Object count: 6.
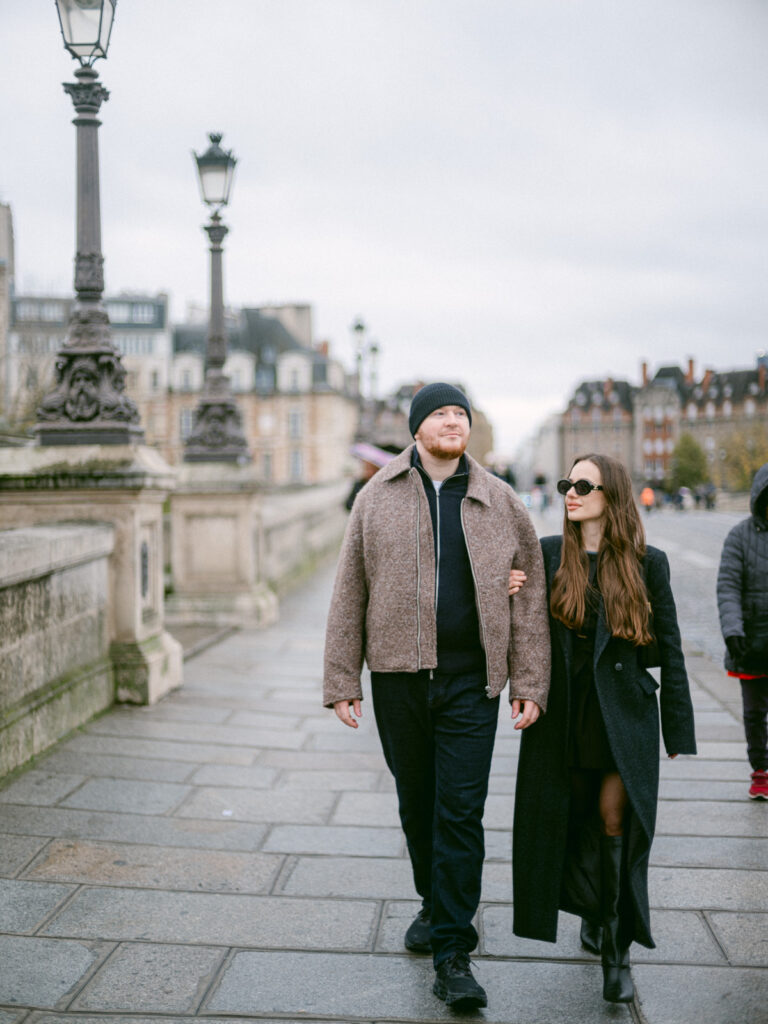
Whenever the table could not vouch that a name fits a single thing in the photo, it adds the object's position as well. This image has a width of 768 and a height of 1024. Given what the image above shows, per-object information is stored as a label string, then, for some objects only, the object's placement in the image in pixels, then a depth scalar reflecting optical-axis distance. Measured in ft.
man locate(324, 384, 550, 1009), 11.16
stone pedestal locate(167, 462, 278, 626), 38.04
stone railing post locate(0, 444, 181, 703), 23.15
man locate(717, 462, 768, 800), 17.16
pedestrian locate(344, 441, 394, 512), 25.53
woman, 10.87
